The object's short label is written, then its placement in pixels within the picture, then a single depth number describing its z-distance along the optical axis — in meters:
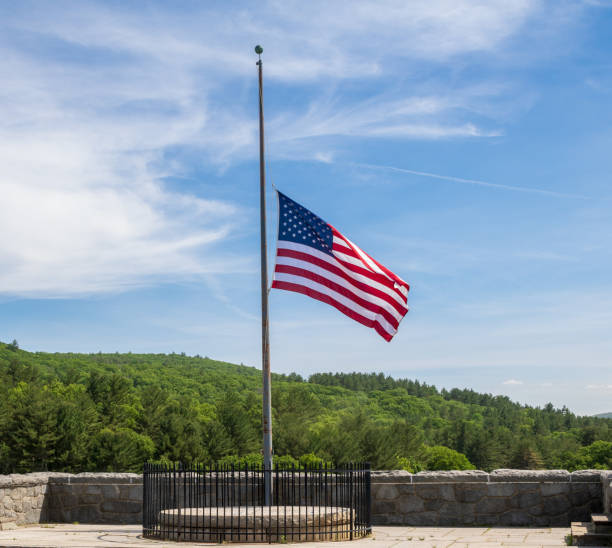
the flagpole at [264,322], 12.30
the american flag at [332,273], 12.88
